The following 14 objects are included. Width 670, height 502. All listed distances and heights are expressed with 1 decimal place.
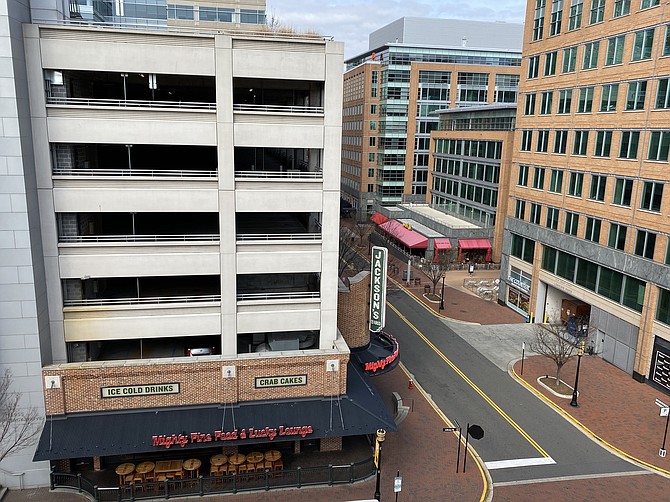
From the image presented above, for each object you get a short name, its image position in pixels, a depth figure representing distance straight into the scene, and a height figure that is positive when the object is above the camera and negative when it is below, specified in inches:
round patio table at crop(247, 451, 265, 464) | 1022.4 -607.0
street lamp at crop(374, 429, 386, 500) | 886.4 -519.5
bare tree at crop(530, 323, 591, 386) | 1393.9 -598.5
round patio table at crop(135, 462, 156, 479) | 976.9 -603.7
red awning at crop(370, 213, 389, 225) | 3287.9 -486.7
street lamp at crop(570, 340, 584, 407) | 1317.4 -619.3
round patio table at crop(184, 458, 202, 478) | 993.5 -605.8
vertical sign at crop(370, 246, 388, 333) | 1225.4 -345.2
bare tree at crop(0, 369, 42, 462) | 925.8 -504.3
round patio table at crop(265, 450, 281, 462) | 1027.3 -605.5
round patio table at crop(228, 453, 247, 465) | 1013.2 -606.7
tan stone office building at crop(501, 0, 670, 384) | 1381.6 -89.6
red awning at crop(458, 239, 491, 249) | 2652.6 -503.4
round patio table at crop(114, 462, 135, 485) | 969.5 -603.7
